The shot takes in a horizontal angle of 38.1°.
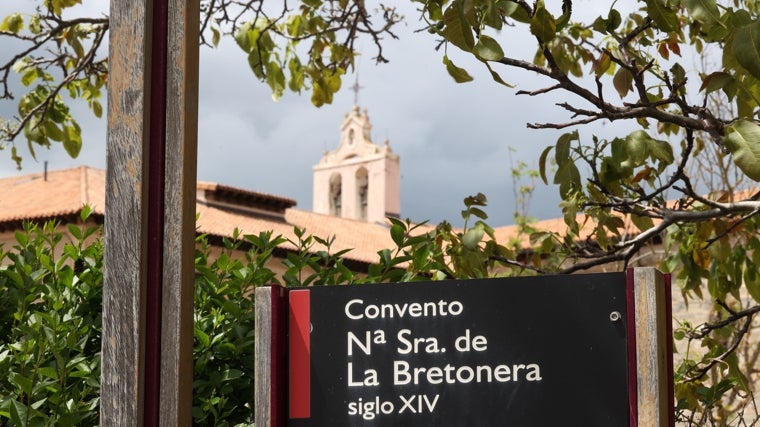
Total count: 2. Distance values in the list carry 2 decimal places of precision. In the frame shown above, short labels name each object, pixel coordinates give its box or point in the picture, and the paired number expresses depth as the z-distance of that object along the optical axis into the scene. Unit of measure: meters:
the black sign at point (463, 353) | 2.25
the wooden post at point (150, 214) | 2.38
